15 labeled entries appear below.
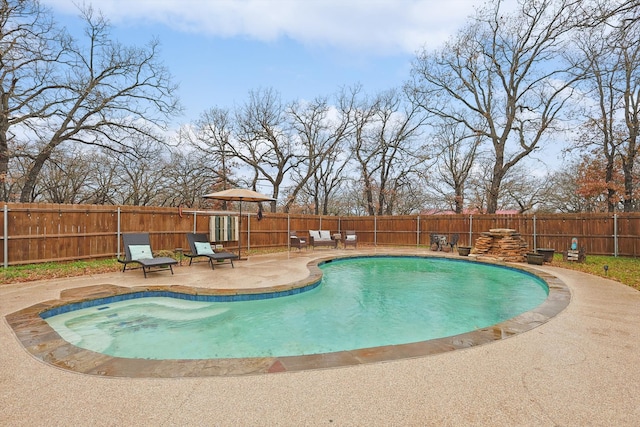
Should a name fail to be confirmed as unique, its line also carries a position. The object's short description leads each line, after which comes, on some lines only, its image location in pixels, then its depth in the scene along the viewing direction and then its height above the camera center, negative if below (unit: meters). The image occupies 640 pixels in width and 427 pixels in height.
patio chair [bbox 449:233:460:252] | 12.39 -0.76
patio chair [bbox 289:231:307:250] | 12.07 -0.91
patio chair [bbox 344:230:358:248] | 13.61 -0.88
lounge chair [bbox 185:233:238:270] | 7.68 -0.80
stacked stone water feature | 9.79 -0.83
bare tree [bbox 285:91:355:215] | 21.02 +6.03
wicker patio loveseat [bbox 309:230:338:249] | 12.98 -0.84
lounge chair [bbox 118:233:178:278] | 6.70 -0.77
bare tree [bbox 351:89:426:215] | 20.55 +5.28
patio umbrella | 8.59 +0.62
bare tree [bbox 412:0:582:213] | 13.84 +7.23
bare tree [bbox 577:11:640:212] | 12.81 +4.42
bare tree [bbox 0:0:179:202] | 10.19 +4.81
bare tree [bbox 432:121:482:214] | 22.53 +4.08
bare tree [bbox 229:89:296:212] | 19.89 +5.07
